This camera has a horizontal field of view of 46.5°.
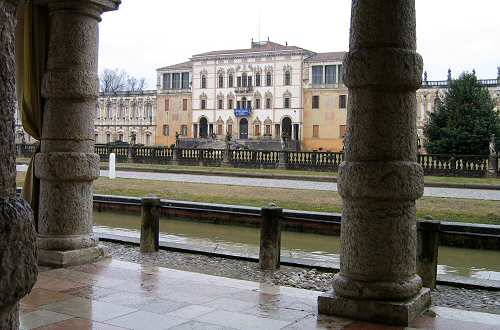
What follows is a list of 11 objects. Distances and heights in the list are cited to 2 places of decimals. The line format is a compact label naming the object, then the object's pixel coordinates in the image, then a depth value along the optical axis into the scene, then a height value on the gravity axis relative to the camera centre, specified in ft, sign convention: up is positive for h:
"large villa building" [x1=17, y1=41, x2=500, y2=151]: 220.43 +19.68
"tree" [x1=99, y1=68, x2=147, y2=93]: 339.16 +38.27
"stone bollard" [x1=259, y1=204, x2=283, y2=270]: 24.20 -3.69
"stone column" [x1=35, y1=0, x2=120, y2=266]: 20.88 +0.52
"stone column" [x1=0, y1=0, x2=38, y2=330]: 4.50 -0.55
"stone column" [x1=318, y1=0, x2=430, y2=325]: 14.16 -0.32
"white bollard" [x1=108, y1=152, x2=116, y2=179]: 77.92 -2.82
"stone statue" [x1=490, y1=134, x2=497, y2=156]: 101.19 +1.57
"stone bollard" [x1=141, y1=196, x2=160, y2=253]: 27.14 -3.62
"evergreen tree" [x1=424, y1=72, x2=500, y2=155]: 117.50 +6.41
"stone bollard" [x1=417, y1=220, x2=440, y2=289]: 21.17 -3.64
